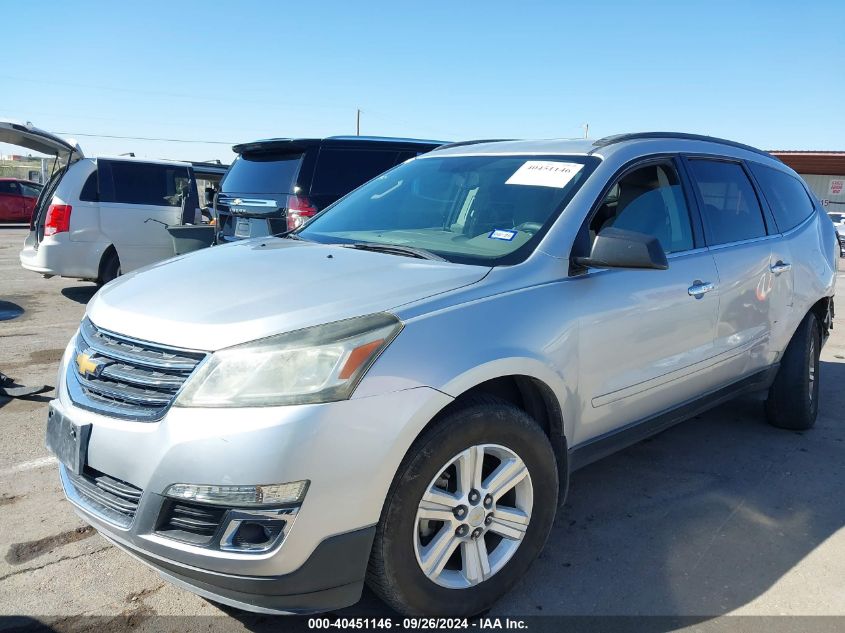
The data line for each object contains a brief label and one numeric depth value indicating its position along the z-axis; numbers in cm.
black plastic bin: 562
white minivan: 851
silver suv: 208
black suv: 648
